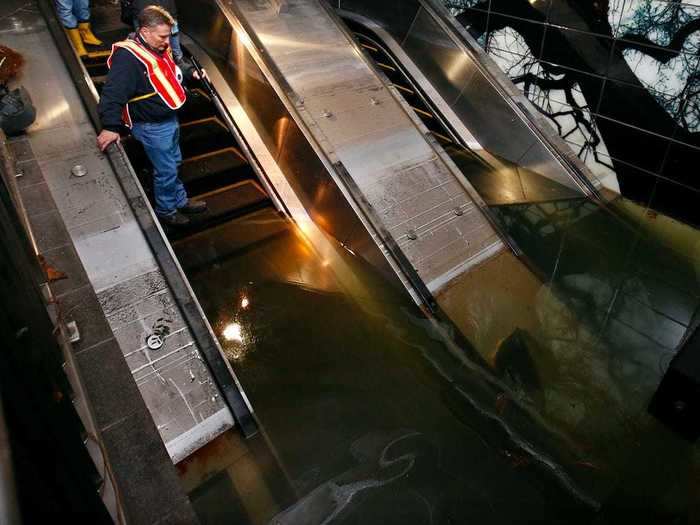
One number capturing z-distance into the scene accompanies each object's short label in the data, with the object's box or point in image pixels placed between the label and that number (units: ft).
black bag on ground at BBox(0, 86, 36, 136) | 11.00
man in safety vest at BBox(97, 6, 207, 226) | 10.32
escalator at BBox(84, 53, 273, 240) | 13.88
